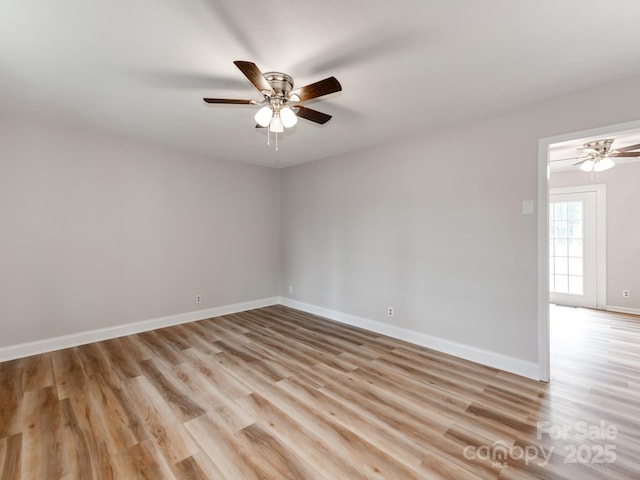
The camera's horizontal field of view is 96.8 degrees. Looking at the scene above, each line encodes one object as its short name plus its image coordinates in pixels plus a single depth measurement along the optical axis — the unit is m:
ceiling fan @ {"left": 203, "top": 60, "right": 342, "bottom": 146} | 1.87
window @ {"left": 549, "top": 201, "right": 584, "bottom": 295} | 5.20
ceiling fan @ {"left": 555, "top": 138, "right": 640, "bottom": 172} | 3.36
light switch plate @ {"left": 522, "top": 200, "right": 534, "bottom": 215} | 2.66
